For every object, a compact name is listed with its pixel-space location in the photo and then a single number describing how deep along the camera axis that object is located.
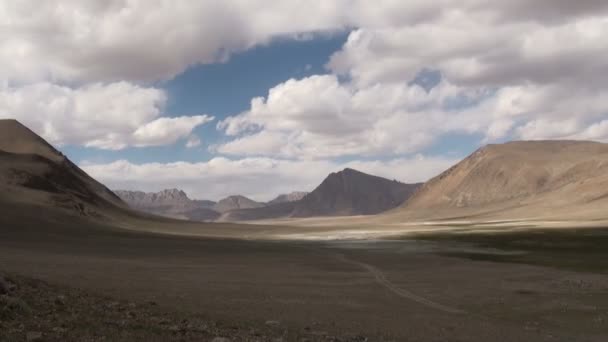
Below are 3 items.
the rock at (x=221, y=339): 13.97
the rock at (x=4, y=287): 16.17
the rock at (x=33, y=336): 12.05
